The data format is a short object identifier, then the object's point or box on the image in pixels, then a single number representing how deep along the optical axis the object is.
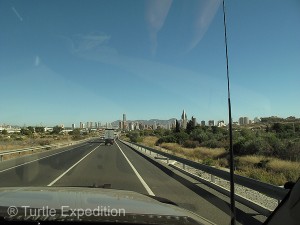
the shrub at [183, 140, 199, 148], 33.93
